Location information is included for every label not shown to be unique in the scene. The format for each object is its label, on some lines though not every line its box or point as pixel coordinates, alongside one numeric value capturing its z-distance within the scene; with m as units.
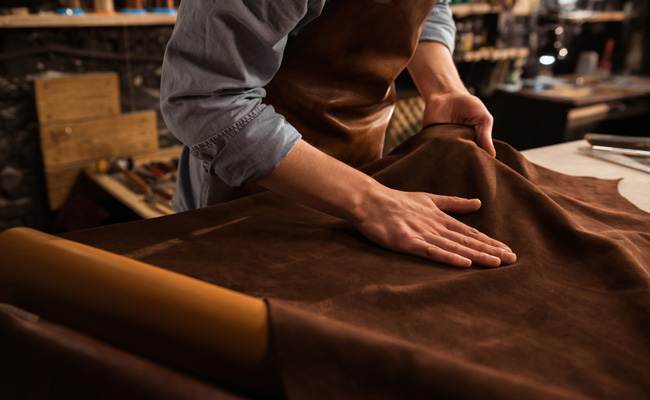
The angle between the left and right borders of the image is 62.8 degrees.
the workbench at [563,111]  3.85
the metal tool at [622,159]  1.53
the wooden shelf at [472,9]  3.91
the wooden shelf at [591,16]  4.57
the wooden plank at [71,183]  2.69
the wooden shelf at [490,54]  3.99
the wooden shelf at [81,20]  2.37
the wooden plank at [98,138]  2.76
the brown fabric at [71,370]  0.55
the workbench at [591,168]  1.33
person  0.88
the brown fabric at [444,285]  0.52
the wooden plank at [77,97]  2.66
